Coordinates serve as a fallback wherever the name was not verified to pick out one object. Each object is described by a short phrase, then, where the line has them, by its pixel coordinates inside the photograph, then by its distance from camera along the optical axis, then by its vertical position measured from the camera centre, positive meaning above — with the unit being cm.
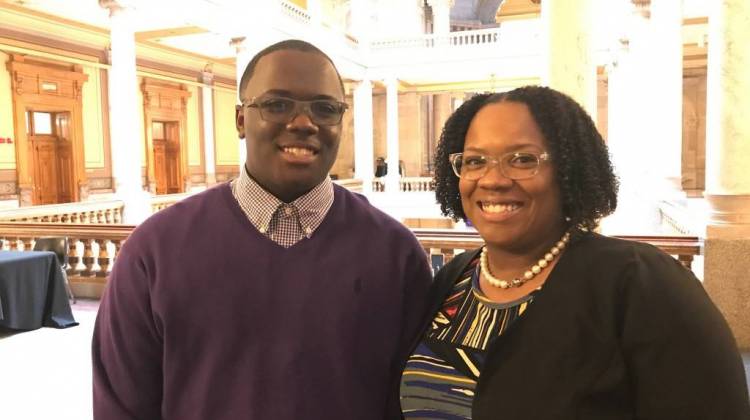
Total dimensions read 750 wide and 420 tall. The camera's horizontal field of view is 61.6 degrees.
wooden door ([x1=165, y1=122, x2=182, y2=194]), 1819 +54
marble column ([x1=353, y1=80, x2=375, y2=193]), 2034 +142
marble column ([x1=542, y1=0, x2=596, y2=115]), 562 +110
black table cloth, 589 -106
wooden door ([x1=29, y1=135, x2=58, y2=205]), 1377 +28
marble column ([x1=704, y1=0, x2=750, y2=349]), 474 -1
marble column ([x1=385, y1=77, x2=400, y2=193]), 2017 +100
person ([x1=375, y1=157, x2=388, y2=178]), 2369 +17
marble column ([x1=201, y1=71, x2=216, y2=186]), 1892 +154
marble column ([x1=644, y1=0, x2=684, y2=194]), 980 +126
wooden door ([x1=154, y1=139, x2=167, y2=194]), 1794 +40
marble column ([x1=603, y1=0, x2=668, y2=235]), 1025 +53
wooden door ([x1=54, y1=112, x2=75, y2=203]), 1422 +75
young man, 141 -27
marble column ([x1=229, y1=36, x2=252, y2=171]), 1317 +265
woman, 119 -29
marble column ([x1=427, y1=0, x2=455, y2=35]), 2261 +564
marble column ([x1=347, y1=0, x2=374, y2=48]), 1981 +483
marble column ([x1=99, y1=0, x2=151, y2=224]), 1090 +146
